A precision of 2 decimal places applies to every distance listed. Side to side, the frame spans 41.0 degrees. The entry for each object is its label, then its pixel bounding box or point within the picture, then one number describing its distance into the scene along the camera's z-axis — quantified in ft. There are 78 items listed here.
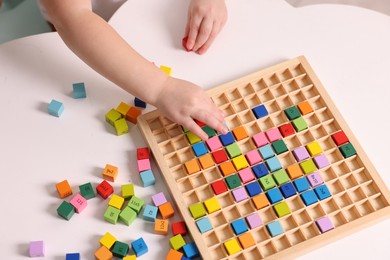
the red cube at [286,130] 3.01
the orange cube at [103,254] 2.65
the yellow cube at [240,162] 2.90
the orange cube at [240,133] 2.99
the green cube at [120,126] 3.02
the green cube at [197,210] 2.74
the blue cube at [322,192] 2.83
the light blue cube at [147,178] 2.87
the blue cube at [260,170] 2.89
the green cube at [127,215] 2.75
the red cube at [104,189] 2.83
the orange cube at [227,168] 2.88
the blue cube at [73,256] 2.65
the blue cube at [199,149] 2.93
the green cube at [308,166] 2.91
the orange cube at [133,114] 3.06
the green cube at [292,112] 3.06
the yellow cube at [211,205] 2.76
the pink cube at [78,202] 2.77
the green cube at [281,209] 2.77
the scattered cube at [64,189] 2.82
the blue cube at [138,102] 3.14
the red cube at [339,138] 3.00
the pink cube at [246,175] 2.87
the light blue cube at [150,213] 2.76
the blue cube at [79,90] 3.13
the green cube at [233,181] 2.84
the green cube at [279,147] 2.96
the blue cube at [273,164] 2.91
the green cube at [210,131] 3.01
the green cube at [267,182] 2.85
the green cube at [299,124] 3.03
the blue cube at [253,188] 2.83
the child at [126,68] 3.00
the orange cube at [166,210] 2.78
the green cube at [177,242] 2.70
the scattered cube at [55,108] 3.04
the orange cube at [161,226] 2.73
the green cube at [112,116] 3.04
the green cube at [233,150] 2.93
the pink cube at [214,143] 2.96
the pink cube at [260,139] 2.97
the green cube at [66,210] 2.74
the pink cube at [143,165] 2.91
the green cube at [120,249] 2.66
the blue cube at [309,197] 2.81
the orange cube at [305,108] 3.09
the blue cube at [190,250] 2.67
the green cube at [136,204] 2.79
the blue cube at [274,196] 2.81
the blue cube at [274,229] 2.72
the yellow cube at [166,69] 3.24
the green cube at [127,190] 2.83
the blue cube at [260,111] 3.06
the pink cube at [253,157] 2.93
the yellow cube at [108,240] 2.69
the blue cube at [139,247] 2.67
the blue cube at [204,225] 2.71
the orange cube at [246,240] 2.68
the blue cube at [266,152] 2.94
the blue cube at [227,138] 2.97
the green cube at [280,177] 2.87
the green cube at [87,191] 2.82
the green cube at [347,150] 2.96
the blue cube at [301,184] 2.85
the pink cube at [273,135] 3.00
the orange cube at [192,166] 2.87
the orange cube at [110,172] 2.87
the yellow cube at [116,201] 2.79
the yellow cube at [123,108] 3.07
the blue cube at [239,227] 2.71
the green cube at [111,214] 2.75
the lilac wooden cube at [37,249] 2.65
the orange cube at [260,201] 2.79
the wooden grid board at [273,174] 2.72
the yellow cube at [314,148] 2.96
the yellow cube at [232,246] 2.65
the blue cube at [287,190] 2.83
